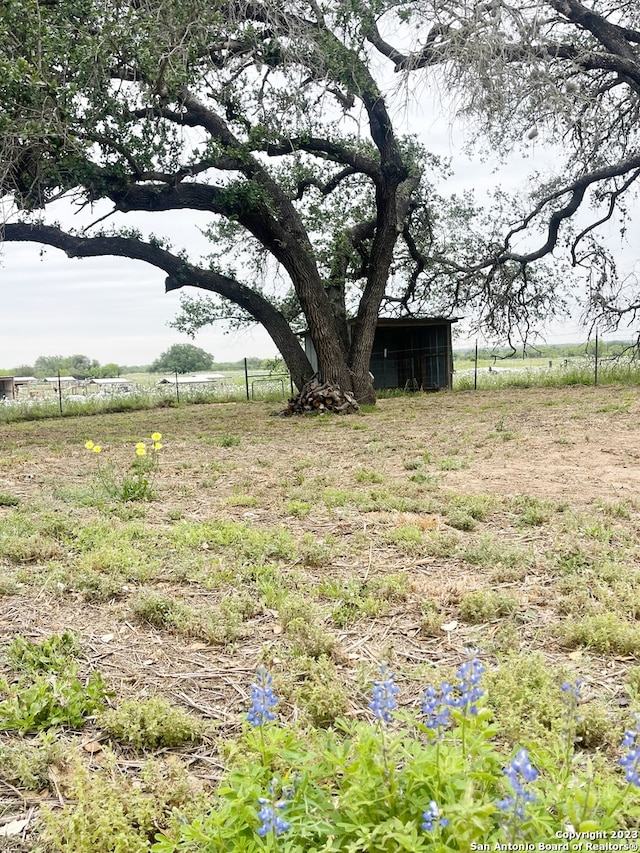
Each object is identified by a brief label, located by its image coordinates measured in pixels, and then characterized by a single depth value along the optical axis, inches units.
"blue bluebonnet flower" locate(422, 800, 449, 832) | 46.7
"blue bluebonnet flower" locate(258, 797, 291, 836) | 47.2
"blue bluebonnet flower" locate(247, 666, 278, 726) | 58.5
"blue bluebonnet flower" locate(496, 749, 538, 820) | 45.9
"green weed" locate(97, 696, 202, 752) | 81.4
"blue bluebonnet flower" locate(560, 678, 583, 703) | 54.1
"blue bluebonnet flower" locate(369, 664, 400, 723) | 56.2
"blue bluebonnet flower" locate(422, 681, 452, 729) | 55.9
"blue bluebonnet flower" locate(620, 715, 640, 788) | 46.4
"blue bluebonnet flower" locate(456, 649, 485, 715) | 57.2
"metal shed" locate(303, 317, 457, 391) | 798.5
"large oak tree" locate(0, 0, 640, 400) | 338.0
